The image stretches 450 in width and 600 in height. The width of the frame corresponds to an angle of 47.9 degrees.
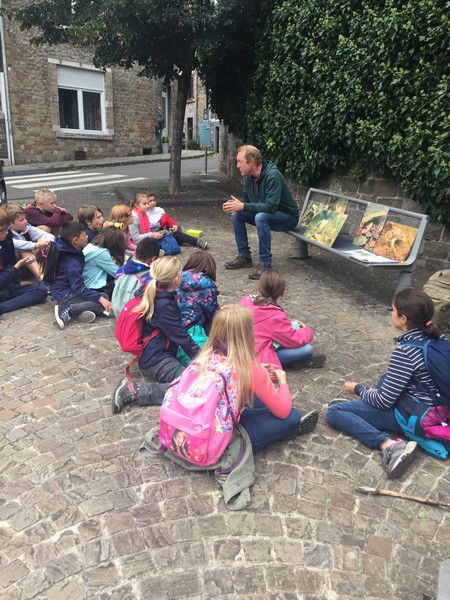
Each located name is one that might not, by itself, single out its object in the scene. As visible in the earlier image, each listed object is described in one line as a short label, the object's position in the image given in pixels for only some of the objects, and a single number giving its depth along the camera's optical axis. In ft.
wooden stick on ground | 8.85
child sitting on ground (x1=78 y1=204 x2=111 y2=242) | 19.27
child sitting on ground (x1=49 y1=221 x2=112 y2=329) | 16.51
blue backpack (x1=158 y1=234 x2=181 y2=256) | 23.25
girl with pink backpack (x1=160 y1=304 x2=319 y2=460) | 8.70
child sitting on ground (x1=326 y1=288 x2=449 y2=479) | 9.62
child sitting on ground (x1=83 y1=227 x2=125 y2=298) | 17.46
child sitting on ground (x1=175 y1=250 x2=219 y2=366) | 13.06
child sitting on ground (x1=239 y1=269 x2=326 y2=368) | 12.17
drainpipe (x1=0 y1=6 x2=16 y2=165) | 64.45
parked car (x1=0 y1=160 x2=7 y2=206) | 26.62
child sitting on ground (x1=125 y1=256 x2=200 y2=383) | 11.90
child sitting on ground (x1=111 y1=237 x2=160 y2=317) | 14.21
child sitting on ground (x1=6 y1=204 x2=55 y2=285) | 19.30
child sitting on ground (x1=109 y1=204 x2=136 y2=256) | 21.30
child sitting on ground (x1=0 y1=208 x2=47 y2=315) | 17.43
